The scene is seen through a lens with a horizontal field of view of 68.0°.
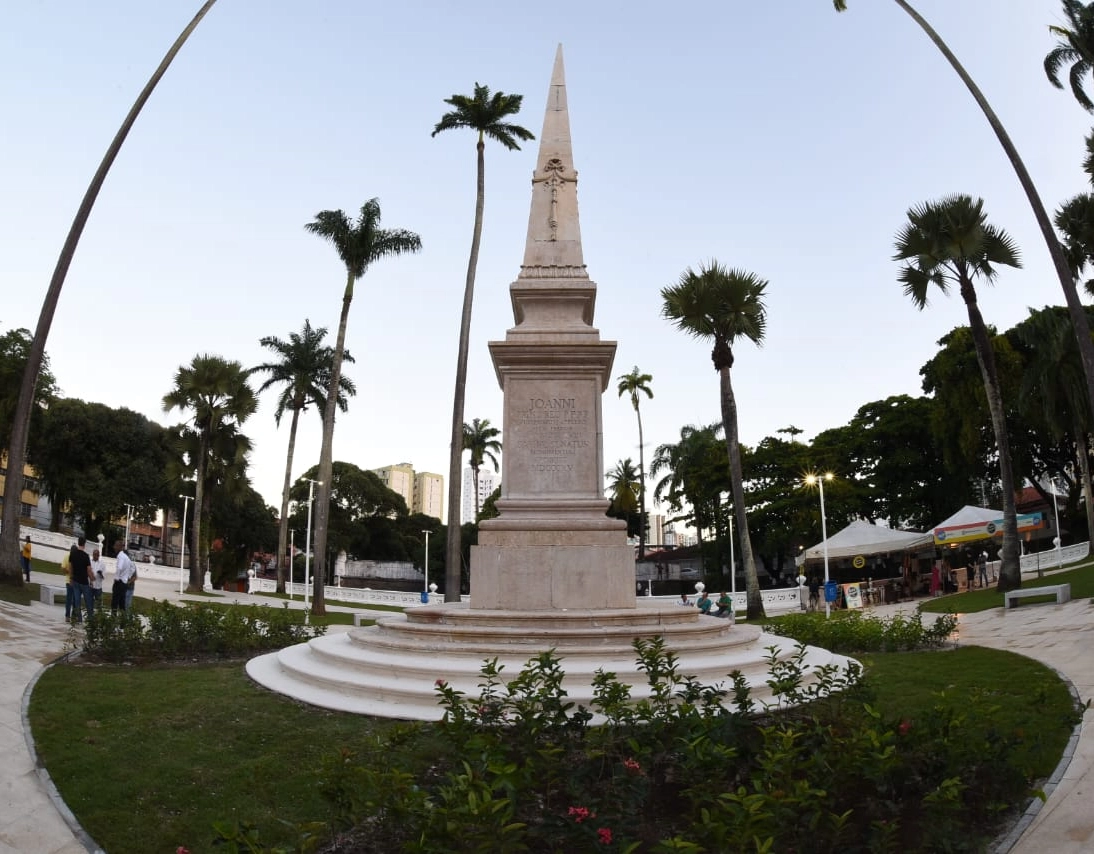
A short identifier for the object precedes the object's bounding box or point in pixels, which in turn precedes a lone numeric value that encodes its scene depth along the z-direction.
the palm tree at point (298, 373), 42.47
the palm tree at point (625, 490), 61.53
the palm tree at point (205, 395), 40.00
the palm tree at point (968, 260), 22.12
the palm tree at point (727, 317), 24.88
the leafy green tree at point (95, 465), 49.25
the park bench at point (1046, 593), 18.05
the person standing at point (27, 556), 22.66
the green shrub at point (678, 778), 3.81
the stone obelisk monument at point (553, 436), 10.58
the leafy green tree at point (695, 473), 51.62
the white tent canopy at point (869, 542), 29.02
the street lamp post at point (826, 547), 25.80
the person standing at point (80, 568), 14.71
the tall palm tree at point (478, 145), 27.94
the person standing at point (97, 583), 15.60
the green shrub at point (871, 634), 12.71
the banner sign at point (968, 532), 27.03
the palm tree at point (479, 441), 72.88
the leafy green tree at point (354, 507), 65.62
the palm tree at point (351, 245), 32.09
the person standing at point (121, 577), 14.92
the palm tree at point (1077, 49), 18.97
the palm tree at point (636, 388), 58.38
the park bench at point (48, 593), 17.97
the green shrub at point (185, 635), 11.01
